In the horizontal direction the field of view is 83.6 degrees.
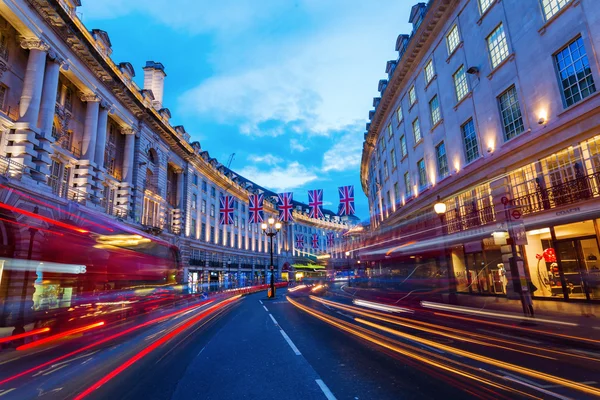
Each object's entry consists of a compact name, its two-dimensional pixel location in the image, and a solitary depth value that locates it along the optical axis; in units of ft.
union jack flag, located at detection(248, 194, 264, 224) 129.66
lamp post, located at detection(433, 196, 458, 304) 52.13
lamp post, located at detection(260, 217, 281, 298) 98.03
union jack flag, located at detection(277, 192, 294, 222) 115.96
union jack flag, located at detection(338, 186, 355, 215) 100.12
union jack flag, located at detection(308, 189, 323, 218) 106.73
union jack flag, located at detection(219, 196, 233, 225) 140.56
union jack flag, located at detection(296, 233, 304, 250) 321.85
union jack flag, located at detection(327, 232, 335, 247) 374.02
